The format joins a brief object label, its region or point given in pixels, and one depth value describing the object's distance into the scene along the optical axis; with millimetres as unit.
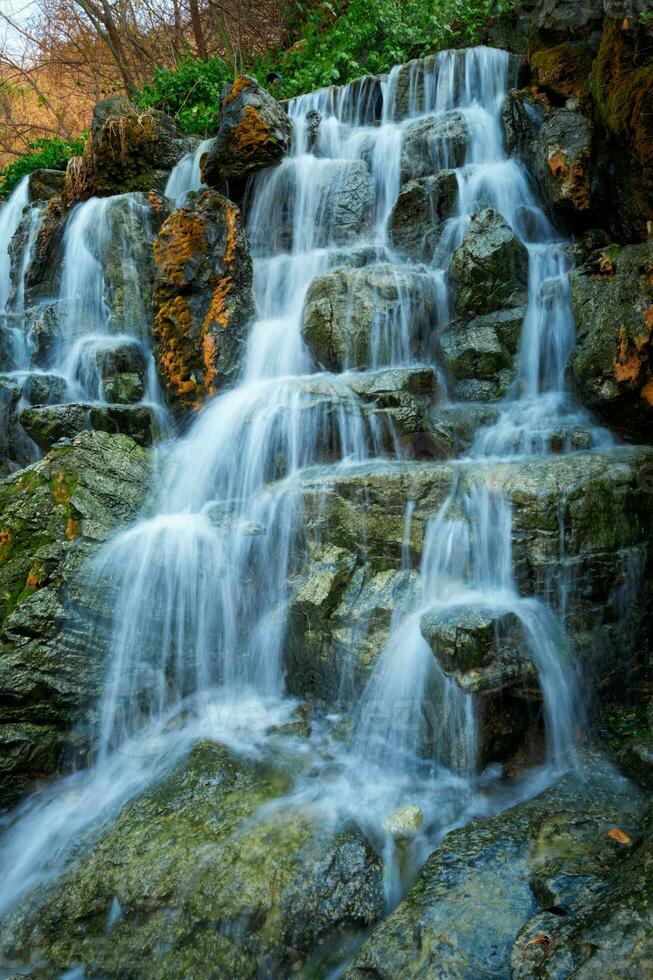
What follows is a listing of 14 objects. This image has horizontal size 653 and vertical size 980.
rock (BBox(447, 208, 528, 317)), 6766
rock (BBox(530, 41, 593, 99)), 8023
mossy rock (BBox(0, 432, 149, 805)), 4430
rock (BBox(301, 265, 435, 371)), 6883
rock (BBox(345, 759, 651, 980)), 2596
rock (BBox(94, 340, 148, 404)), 7859
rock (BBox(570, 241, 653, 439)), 4926
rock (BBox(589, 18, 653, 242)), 6039
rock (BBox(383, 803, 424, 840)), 3504
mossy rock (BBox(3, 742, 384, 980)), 3053
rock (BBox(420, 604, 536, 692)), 3820
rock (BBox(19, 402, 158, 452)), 7074
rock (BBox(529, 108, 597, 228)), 7188
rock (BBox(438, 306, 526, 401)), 6457
